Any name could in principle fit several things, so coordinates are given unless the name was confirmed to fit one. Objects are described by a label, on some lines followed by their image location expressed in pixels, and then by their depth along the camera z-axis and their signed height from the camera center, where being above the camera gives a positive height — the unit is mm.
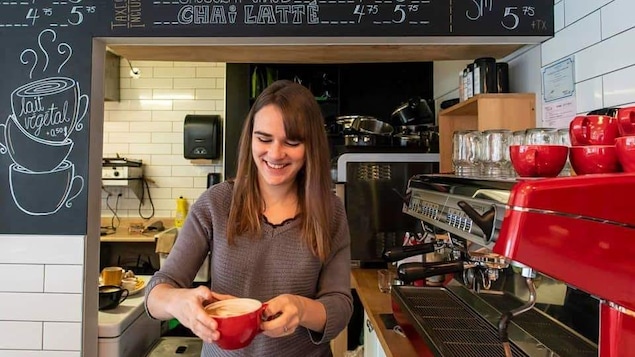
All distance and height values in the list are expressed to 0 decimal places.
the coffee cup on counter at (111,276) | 2238 -429
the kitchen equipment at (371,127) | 2354 +348
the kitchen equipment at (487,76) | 1793 +471
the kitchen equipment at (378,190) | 2293 +12
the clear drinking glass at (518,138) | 1185 +149
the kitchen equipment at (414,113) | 2684 +487
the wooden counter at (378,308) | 1317 -452
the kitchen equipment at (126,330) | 1833 -613
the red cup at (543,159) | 881 +67
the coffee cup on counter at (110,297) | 2021 -484
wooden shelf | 1693 +314
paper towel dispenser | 3766 +466
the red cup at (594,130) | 838 +121
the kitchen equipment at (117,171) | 3693 +173
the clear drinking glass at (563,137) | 1110 +140
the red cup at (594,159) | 787 +62
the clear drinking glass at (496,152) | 1213 +114
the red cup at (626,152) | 706 +67
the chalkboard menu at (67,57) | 1693 +519
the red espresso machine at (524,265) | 605 -141
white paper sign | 1492 +347
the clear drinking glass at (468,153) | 1354 +127
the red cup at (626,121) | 755 +124
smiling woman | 968 -90
